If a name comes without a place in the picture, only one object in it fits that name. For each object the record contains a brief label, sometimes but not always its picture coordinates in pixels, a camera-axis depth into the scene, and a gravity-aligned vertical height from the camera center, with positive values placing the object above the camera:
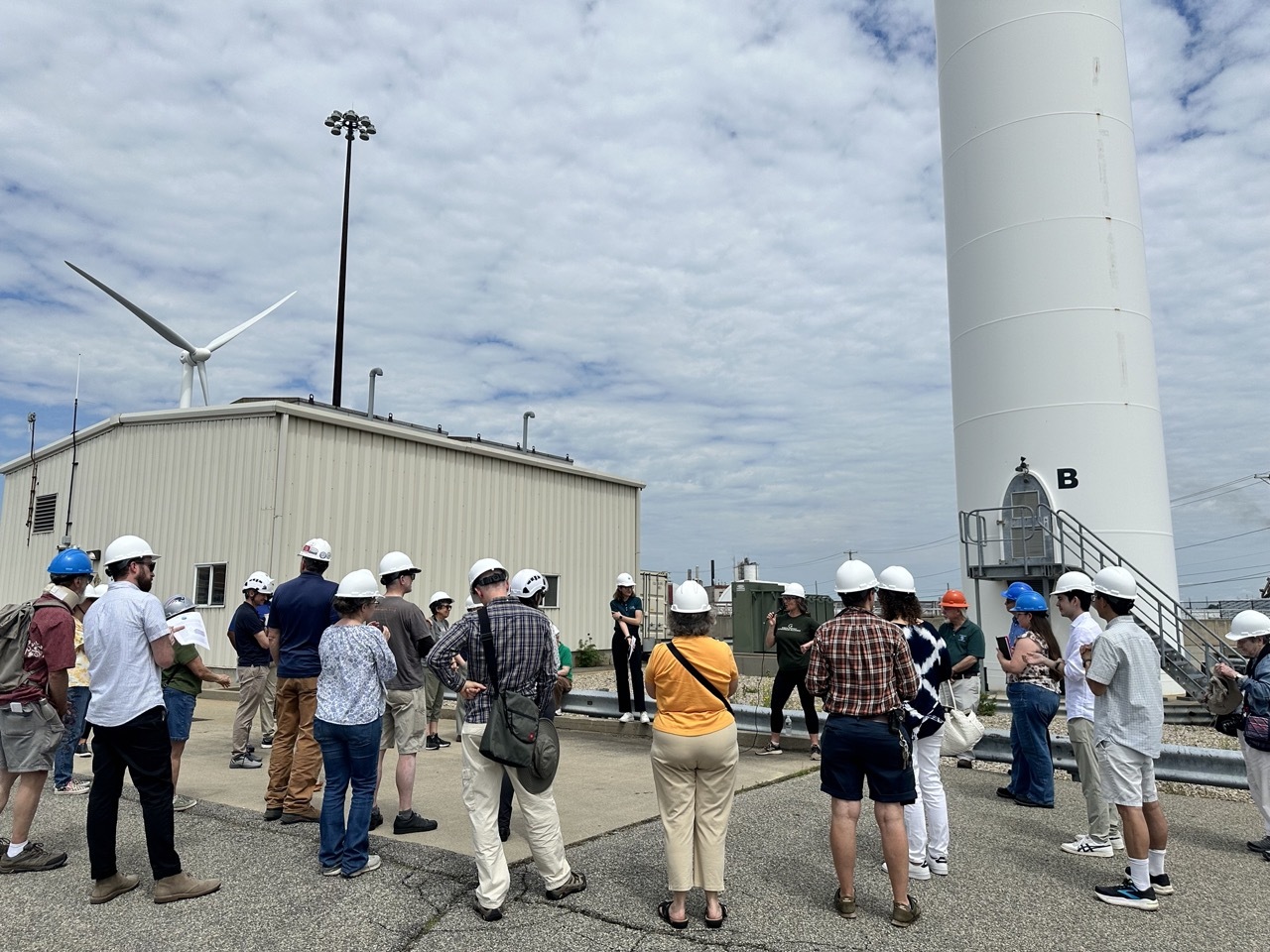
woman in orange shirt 4.31 -0.84
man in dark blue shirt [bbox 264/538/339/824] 6.15 -0.46
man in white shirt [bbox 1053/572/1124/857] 5.41 -0.86
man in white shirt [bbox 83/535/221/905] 4.46 -0.73
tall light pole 30.81 +16.89
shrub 19.31 -1.42
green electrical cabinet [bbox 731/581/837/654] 19.03 -0.45
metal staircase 12.08 +0.49
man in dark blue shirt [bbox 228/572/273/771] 8.03 -0.63
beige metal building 14.34 +1.71
